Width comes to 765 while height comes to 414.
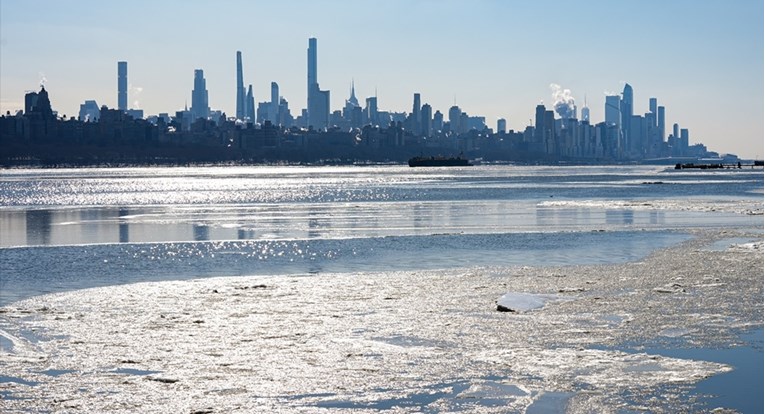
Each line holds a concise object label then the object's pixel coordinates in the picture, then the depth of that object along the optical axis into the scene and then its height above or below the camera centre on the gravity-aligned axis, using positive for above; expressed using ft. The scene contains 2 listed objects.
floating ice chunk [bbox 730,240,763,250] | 98.04 -8.63
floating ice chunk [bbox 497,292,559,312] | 59.47 -8.72
